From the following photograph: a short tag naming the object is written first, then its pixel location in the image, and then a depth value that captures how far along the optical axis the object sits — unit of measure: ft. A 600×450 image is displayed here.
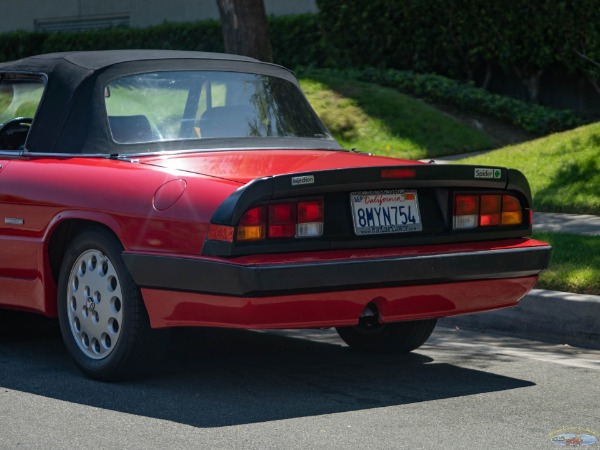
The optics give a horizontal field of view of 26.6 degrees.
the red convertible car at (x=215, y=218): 17.81
